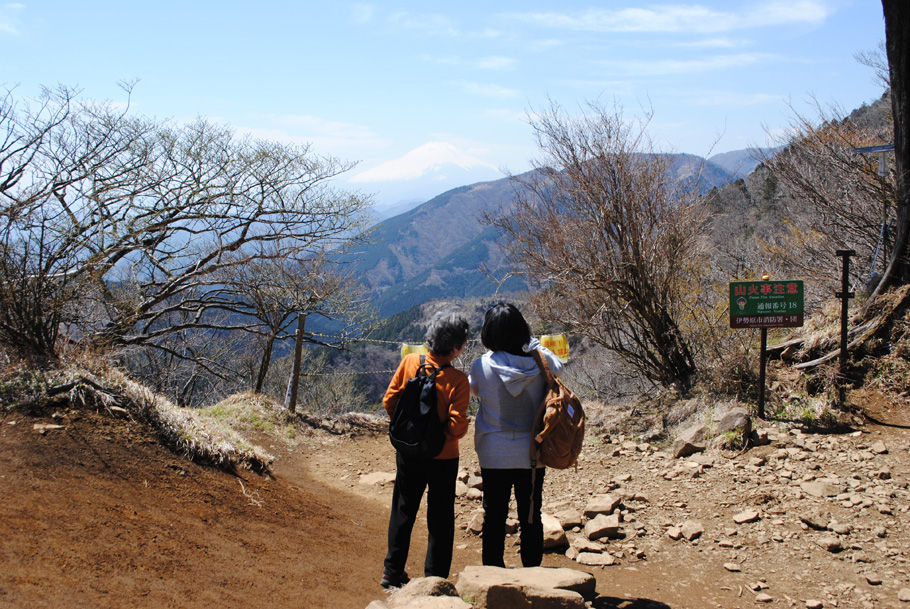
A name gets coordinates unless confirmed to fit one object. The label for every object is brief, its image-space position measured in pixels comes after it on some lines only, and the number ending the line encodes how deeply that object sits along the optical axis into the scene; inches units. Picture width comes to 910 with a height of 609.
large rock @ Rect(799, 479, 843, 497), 167.2
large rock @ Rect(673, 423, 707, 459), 216.8
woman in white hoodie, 118.5
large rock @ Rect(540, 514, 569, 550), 160.4
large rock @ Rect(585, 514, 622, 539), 166.7
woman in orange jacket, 119.0
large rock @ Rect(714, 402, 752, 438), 207.9
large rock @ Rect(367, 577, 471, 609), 97.3
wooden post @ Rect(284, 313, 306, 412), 373.1
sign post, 219.5
